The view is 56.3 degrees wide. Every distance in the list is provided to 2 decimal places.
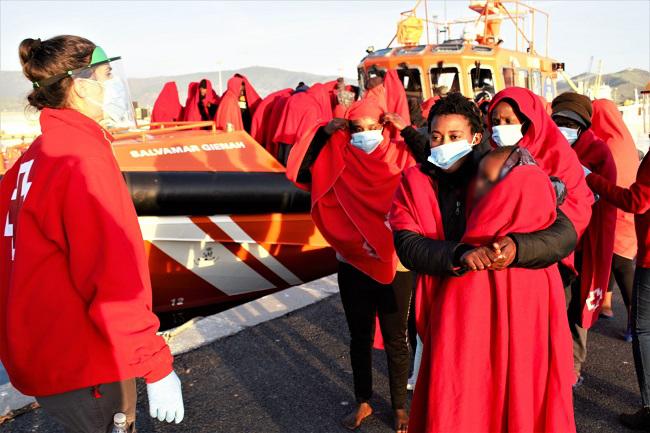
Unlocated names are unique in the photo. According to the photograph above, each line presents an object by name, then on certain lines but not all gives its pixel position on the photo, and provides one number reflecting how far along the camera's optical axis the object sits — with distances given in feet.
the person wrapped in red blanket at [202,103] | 29.04
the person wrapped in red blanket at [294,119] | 23.06
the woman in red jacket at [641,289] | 10.50
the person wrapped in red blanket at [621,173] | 14.94
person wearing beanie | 12.21
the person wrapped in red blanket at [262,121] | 26.83
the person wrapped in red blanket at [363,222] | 10.82
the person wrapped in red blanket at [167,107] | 31.53
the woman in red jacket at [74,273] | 5.40
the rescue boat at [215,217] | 17.25
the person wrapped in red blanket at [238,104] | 26.43
